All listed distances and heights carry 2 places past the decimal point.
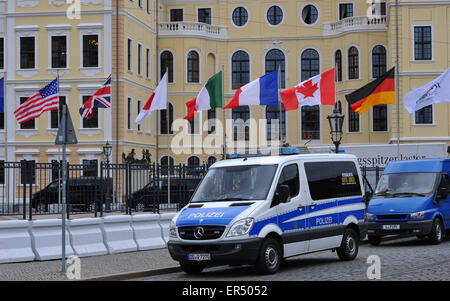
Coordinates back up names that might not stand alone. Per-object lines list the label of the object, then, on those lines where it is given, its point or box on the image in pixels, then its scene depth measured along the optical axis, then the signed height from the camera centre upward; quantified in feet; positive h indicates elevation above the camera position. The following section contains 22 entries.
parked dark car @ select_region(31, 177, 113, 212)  65.77 -3.24
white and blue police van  49.44 -3.85
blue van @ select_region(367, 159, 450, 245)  72.02 -4.38
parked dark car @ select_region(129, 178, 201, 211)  73.61 -3.68
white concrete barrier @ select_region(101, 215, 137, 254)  66.23 -6.53
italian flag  102.89 +7.04
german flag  103.14 +7.13
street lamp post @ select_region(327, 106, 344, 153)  98.12 +3.38
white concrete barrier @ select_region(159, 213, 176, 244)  72.74 -6.15
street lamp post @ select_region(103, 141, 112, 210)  68.95 -3.50
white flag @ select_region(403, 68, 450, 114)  94.22 +6.52
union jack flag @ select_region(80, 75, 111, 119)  123.65 +8.01
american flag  96.73 +5.45
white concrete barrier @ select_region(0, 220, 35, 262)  59.36 -6.36
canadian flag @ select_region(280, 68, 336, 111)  99.50 +7.13
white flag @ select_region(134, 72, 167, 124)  110.01 +6.88
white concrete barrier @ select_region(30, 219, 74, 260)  61.16 -6.34
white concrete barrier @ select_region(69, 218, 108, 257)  63.52 -6.45
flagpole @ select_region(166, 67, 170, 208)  75.50 -3.13
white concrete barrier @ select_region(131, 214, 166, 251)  69.56 -6.67
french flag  99.66 +7.16
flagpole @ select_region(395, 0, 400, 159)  161.91 +13.87
